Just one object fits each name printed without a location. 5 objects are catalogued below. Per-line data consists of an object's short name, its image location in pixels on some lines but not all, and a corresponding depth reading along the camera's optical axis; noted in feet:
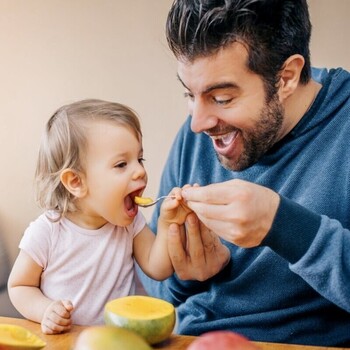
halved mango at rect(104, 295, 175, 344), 3.18
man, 4.10
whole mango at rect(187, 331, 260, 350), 2.12
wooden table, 3.28
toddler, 4.26
